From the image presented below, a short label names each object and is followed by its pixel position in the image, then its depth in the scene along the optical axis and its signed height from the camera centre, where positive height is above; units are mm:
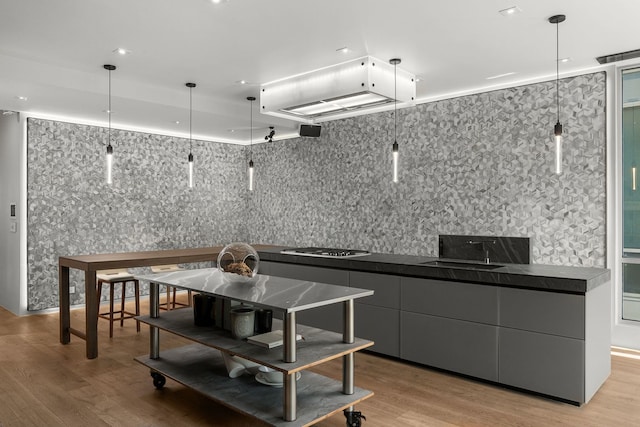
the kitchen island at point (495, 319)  3152 -856
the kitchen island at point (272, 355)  2514 -855
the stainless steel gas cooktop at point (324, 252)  4682 -472
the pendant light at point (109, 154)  4320 +525
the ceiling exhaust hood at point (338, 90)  4074 +1156
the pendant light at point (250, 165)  5565 +551
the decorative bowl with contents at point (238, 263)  3174 -383
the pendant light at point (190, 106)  5067 +1240
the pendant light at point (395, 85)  4220 +1198
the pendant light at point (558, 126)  3236 +641
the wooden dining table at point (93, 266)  4289 -571
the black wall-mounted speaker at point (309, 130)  6699 +1178
